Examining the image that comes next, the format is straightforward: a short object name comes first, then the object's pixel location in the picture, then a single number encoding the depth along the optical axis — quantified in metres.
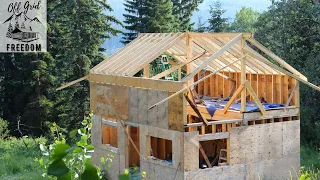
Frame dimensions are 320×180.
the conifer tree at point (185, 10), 35.66
